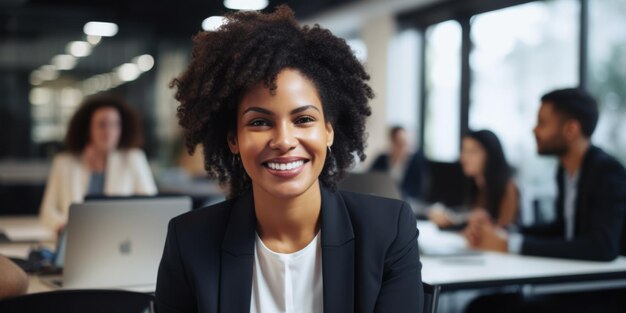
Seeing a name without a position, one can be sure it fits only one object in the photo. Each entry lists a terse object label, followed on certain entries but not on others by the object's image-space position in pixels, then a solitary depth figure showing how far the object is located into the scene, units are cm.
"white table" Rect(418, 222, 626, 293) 268
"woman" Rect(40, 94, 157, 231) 411
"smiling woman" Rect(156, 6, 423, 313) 160
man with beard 300
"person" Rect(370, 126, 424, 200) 697
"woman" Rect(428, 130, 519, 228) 416
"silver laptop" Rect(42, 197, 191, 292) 243
